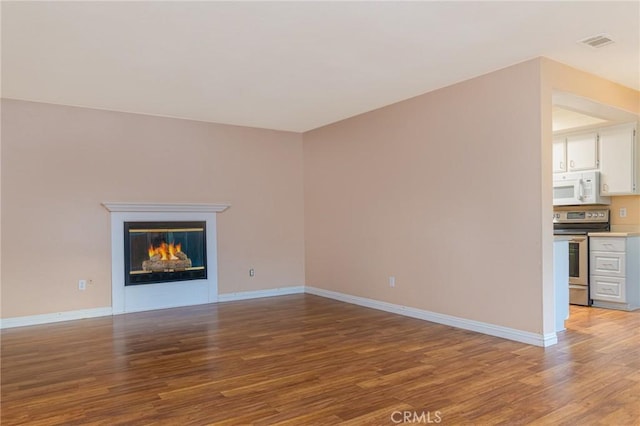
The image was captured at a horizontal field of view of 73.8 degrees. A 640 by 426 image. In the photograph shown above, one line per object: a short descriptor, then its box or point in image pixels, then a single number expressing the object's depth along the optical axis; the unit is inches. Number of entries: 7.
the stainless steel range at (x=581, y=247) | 212.8
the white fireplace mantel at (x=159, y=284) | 210.5
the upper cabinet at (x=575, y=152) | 221.5
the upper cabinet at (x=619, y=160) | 208.1
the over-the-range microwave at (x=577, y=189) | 219.0
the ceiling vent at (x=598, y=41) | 132.3
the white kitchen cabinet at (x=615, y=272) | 201.3
